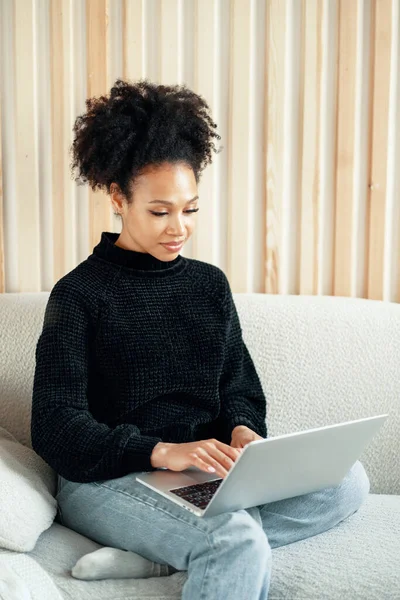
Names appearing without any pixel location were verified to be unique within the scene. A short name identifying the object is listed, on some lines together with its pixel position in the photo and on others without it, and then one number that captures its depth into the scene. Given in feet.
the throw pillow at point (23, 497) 7.36
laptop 6.96
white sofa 8.83
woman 7.43
